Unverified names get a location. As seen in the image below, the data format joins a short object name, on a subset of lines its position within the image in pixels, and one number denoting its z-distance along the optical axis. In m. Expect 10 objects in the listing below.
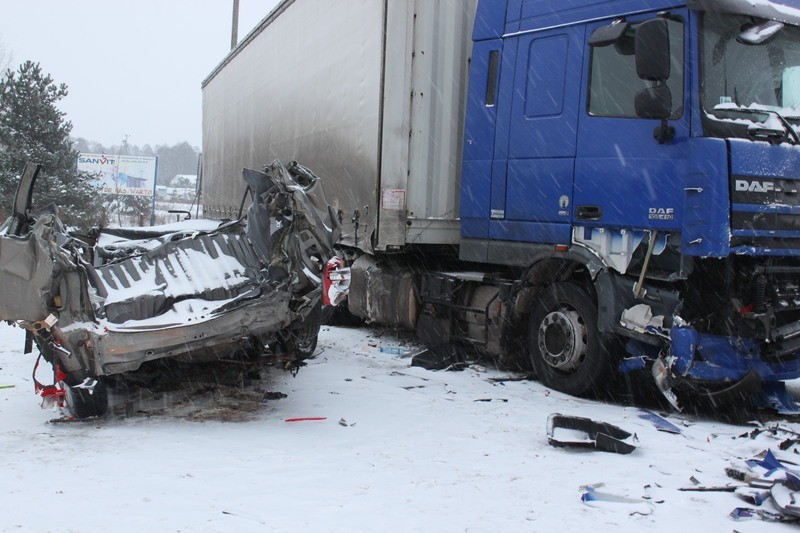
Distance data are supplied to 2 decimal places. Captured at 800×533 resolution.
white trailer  8.18
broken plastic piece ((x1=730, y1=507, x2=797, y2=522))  4.10
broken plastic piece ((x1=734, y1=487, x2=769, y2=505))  4.34
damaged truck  5.91
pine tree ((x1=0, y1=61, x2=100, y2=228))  24.38
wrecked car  5.32
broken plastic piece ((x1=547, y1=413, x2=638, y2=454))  5.25
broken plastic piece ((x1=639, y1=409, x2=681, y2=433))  5.89
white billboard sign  27.67
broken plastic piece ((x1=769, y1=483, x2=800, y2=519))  4.08
